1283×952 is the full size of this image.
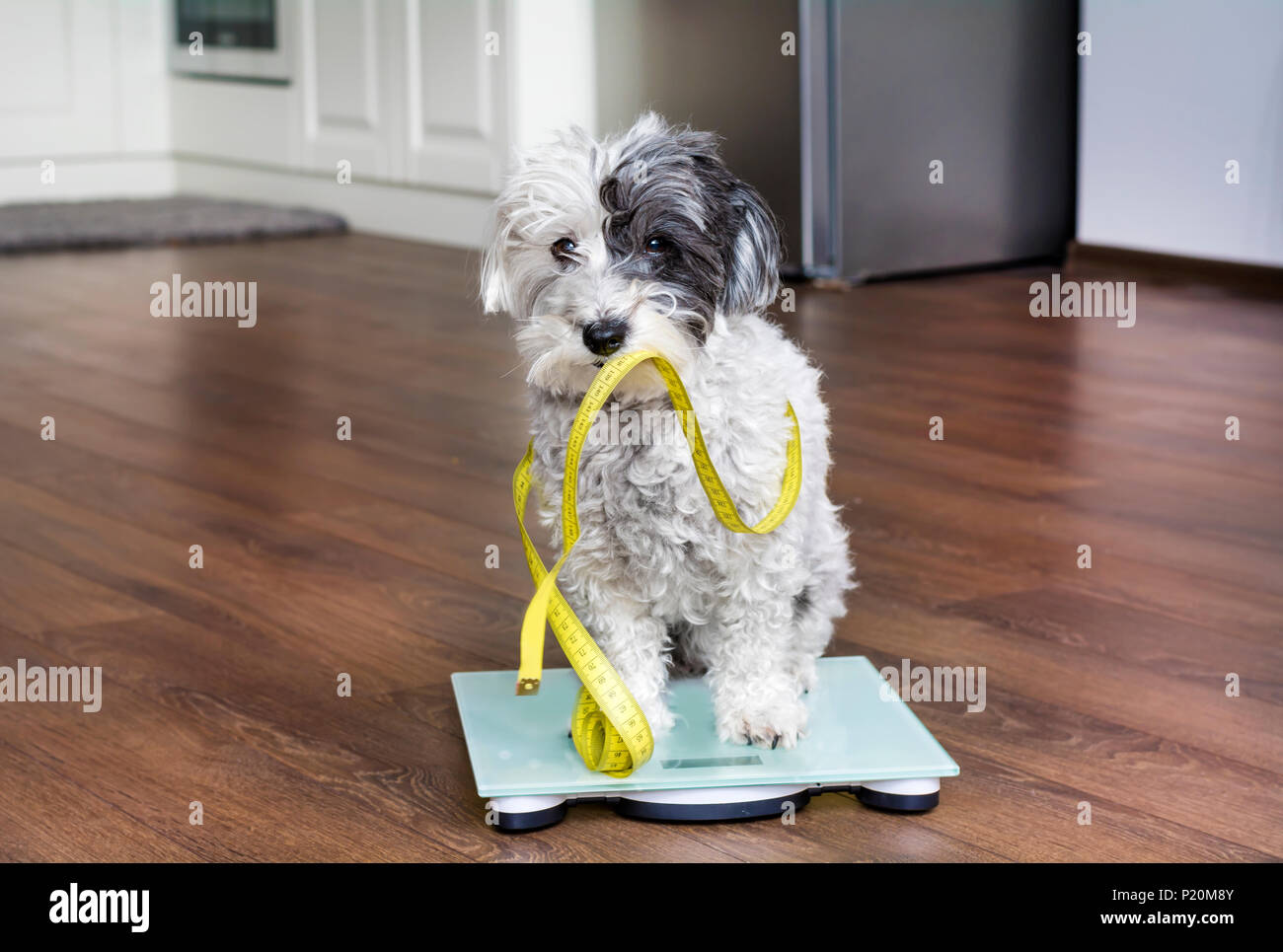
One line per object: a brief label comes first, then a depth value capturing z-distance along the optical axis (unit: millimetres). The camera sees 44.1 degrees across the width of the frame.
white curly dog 1504
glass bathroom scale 1545
